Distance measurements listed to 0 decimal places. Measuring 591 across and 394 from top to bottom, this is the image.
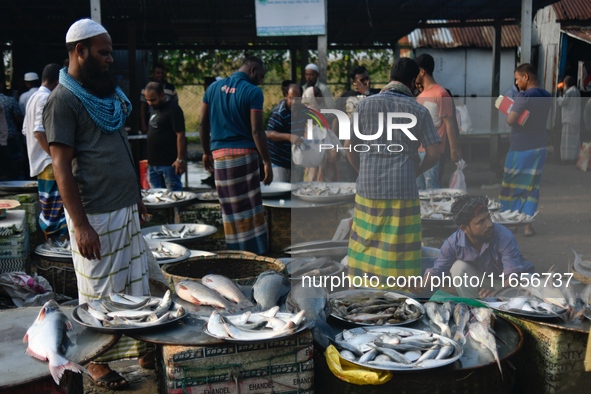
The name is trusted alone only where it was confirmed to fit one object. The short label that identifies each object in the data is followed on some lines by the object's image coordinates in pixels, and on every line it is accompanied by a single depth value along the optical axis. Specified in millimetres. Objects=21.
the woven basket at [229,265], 4258
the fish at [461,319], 2902
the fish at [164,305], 2914
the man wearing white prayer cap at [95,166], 3211
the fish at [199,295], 3219
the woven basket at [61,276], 4984
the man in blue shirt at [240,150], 5703
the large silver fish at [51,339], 2428
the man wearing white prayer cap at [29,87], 10945
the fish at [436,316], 2973
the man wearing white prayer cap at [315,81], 8941
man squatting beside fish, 4098
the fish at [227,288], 3265
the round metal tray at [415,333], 2562
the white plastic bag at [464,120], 11913
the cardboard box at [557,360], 2920
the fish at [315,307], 2861
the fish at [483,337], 2699
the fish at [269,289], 3250
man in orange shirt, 5734
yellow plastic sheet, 2574
